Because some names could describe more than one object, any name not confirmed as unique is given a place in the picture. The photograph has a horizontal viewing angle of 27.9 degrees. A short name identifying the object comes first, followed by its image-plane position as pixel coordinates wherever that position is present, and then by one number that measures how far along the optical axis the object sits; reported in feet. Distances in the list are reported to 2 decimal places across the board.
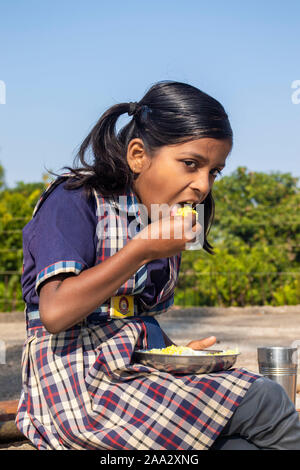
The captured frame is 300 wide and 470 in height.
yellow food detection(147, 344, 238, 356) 6.92
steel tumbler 10.34
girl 6.30
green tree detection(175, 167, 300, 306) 38.01
